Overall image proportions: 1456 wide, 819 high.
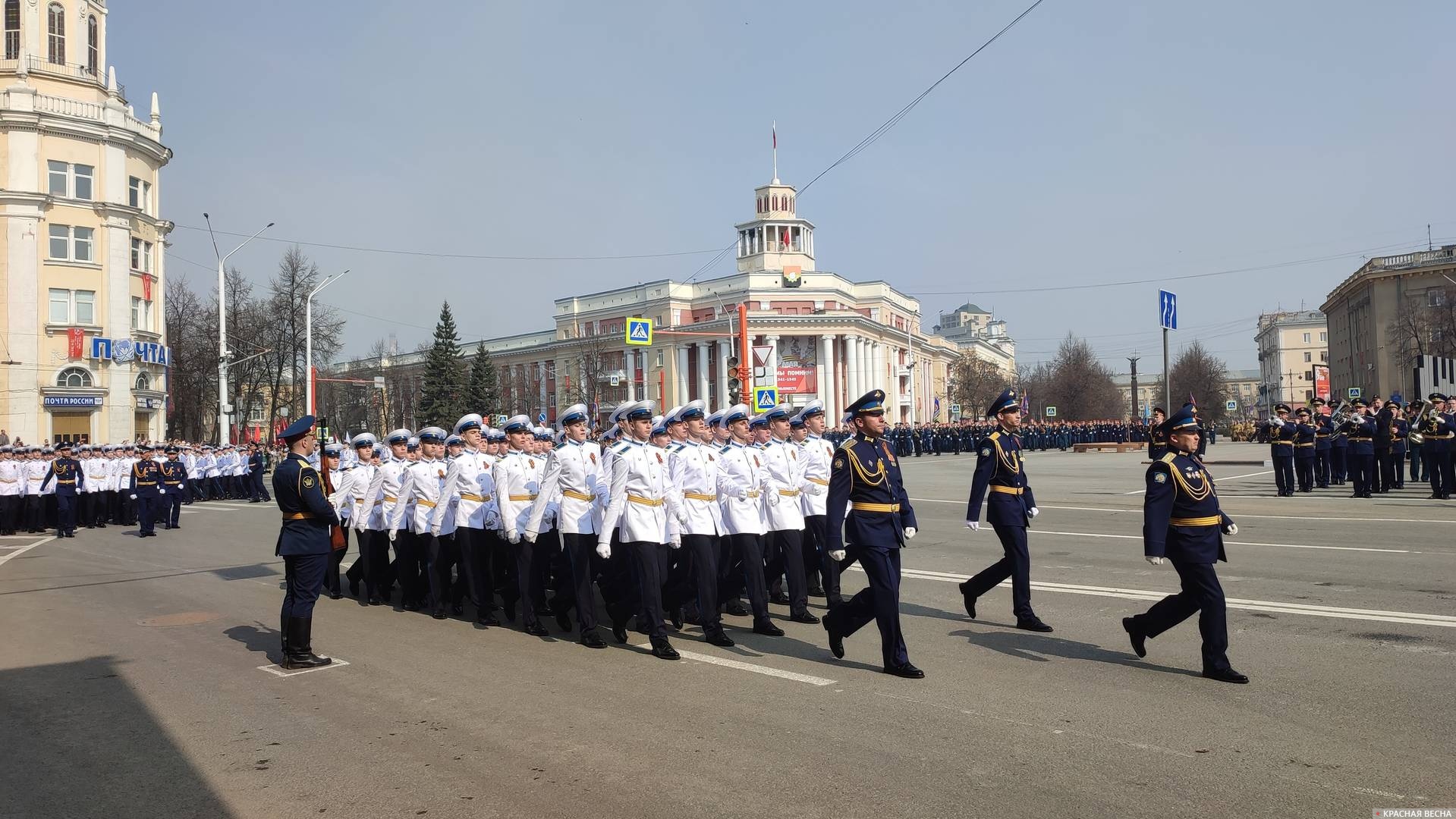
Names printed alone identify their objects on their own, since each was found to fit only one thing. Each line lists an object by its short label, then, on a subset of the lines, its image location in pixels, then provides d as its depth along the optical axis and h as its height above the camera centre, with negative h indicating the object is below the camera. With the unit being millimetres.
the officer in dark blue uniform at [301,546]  7758 -782
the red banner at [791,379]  49500 +2983
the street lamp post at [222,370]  41156 +3400
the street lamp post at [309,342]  43094 +4817
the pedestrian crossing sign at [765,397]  35844 +1484
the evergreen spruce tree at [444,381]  69188 +4523
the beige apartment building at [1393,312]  68750 +8875
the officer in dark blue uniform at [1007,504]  8281 -629
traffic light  35375 +2145
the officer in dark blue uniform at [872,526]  6879 -658
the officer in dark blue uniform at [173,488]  21484 -820
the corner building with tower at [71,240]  44562 +10033
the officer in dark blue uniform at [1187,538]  6453 -744
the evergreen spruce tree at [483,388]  72375 +4281
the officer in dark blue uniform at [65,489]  21156 -788
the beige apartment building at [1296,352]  130875 +10127
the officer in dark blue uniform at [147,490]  20312 -811
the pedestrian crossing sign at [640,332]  34438 +3848
